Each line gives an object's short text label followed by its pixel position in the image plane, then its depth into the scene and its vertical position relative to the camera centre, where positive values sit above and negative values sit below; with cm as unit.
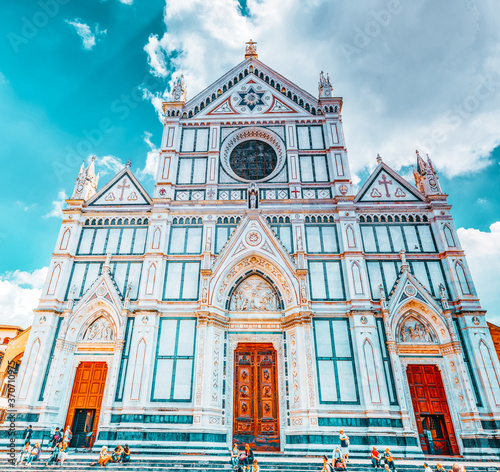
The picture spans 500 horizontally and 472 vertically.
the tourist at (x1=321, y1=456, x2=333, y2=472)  1132 -96
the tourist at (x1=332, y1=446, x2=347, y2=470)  1205 -90
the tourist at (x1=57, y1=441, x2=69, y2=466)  1346 -62
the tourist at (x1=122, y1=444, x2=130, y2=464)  1412 -75
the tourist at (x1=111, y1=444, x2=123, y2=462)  1399 -69
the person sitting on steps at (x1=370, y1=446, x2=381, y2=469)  1366 -87
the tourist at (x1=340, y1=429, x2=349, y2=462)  1471 -36
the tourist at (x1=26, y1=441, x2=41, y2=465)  1373 -66
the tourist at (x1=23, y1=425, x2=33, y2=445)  1566 +0
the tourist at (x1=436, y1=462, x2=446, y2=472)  1070 -95
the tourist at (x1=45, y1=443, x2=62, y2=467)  1381 -73
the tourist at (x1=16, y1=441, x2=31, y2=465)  1376 -65
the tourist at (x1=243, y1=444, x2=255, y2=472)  1238 -76
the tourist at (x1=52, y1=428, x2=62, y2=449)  1473 -15
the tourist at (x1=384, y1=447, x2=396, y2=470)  1261 -89
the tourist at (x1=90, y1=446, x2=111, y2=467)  1318 -80
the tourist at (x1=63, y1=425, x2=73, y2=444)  1409 -4
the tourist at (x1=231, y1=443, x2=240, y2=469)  1304 -80
